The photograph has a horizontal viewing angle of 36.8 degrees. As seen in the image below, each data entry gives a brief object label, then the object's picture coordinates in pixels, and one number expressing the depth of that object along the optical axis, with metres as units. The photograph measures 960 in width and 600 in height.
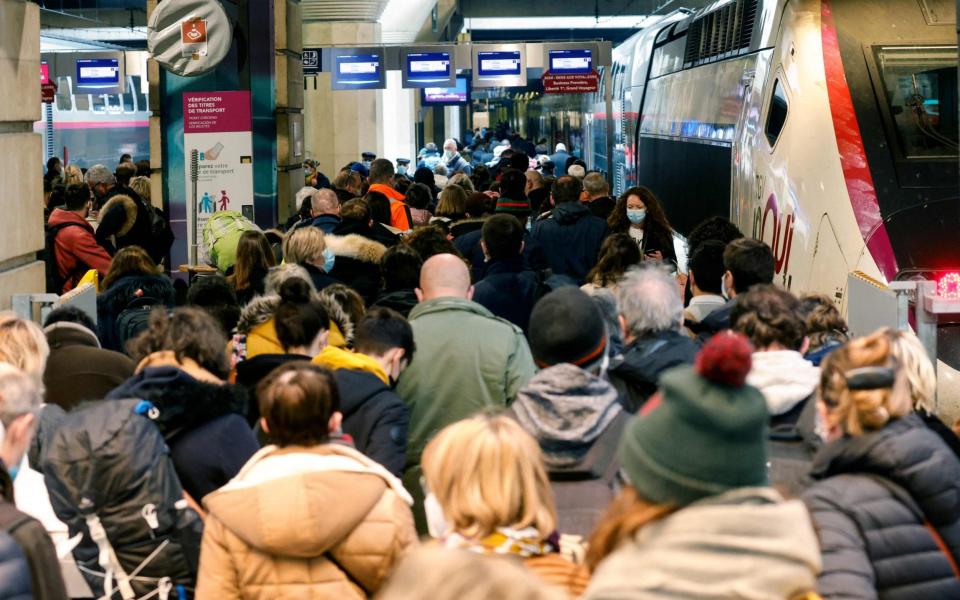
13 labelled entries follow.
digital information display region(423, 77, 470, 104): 41.94
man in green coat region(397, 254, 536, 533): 5.77
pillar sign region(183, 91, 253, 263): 12.84
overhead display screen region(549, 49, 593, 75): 32.22
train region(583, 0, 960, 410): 9.66
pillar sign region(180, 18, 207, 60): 11.57
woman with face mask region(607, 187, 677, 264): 10.66
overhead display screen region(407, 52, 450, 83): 31.92
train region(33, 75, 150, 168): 36.53
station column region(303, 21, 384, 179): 31.23
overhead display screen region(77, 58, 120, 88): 37.59
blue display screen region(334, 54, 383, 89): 29.80
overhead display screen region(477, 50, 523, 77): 32.38
